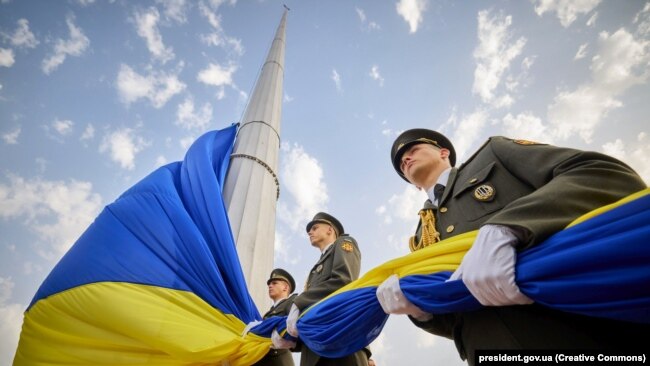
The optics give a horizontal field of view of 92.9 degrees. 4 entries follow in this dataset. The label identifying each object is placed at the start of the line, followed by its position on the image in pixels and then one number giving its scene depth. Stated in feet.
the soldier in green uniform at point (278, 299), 7.73
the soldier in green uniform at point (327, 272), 6.59
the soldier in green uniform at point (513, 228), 3.11
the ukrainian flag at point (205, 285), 2.78
